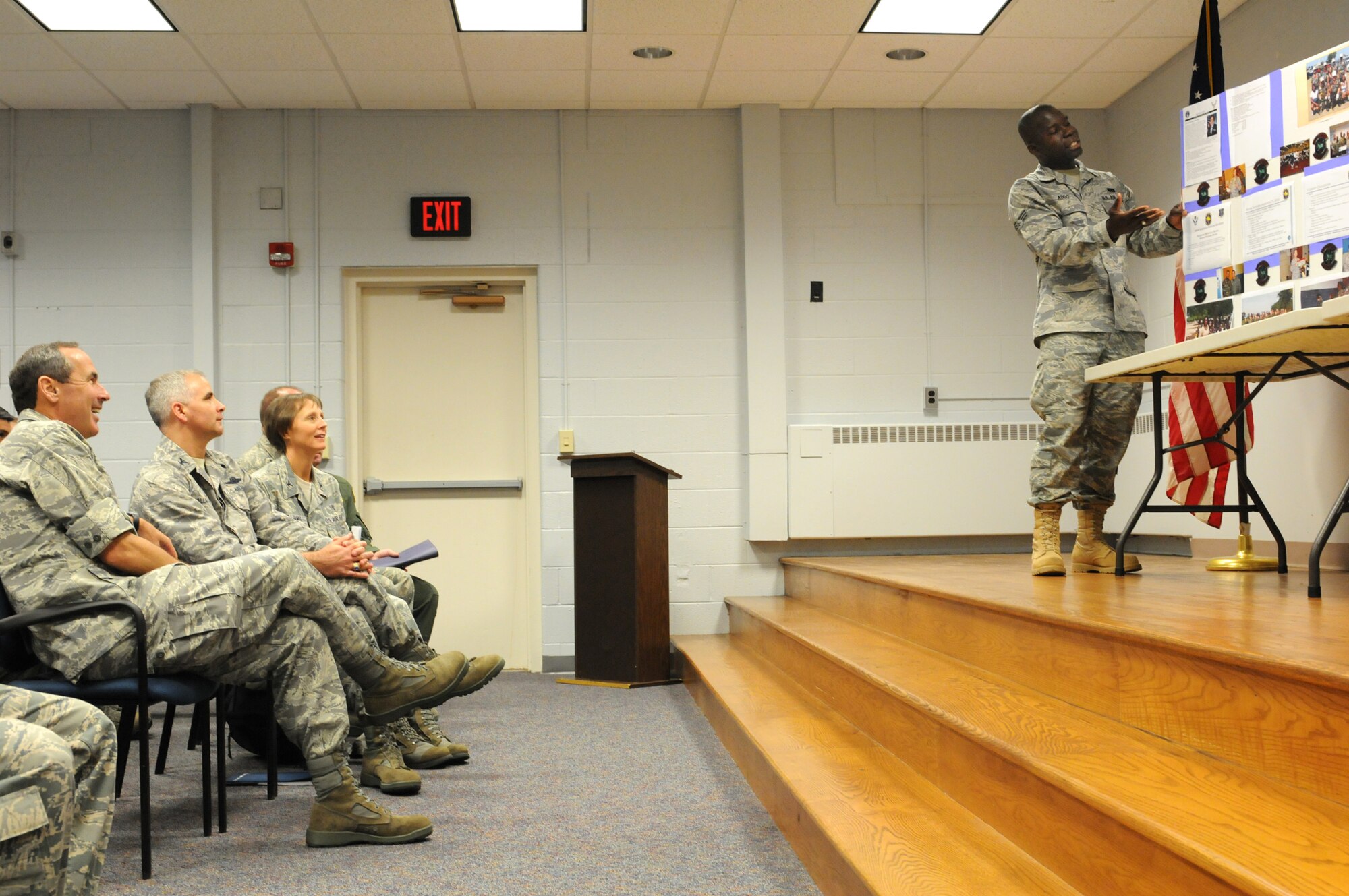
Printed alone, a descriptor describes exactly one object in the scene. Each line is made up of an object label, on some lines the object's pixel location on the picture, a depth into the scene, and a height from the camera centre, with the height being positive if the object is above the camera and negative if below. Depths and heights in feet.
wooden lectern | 17.12 -1.61
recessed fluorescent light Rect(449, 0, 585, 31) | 15.75 +6.57
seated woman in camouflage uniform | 11.53 -0.01
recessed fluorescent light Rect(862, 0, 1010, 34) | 16.03 +6.59
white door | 19.74 +0.42
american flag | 13.00 +0.42
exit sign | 19.48 +4.48
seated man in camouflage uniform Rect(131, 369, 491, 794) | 9.57 -0.40
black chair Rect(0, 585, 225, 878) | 7.55 -1.49
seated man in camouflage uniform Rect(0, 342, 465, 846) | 7.93 -0.86
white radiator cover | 19.58 -0.34
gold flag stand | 11.96 -1.09
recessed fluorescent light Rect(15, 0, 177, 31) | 15.52 +6.56
